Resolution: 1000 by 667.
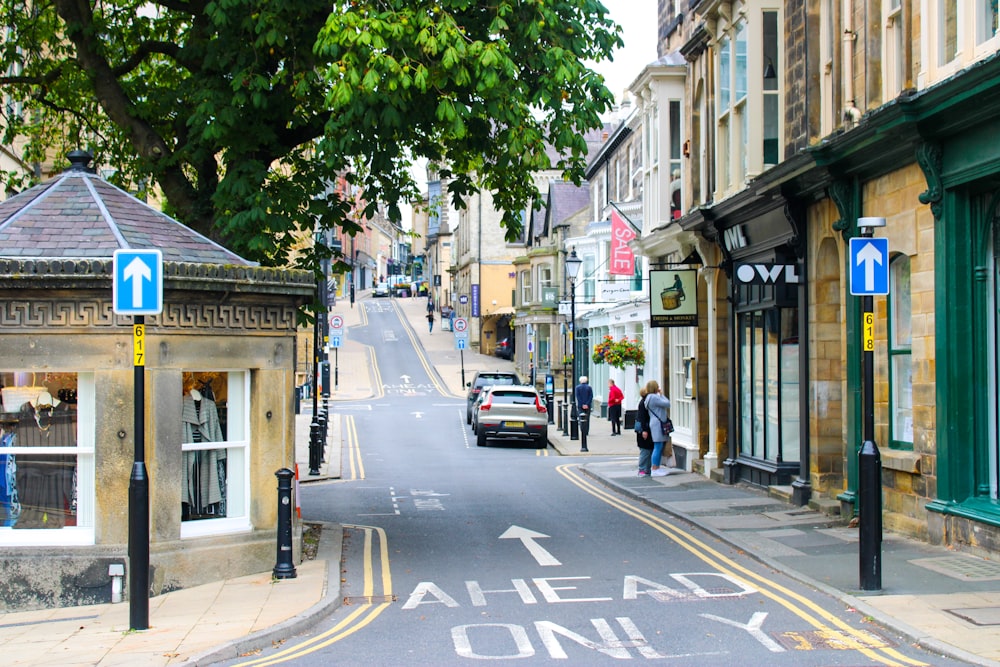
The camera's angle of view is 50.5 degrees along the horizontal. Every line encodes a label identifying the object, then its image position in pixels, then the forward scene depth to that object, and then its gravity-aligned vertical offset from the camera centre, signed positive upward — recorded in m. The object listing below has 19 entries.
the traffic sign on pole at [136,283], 9.00 +0.58
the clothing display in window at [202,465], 11.20 -1.23
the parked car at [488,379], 36.62 -1.08
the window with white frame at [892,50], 13.08 +3.68
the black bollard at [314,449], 23.42 -2.21
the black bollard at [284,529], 11.12 -1.89
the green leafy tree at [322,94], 11.96 +3.18
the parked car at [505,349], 68.12 -0.05
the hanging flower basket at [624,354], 30.83 -0.20
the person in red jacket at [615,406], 33.69 -1.89
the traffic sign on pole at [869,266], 9.91 +0.74
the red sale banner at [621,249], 30.03 +2.78
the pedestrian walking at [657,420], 20.72 -1.45
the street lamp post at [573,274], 31.75 +2.31
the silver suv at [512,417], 30.25 -1.97
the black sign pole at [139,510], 8.91 -1.34
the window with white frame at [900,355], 13.35 -0.13
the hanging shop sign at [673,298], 21.35 +0.99
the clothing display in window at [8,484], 10.59 -1.32
